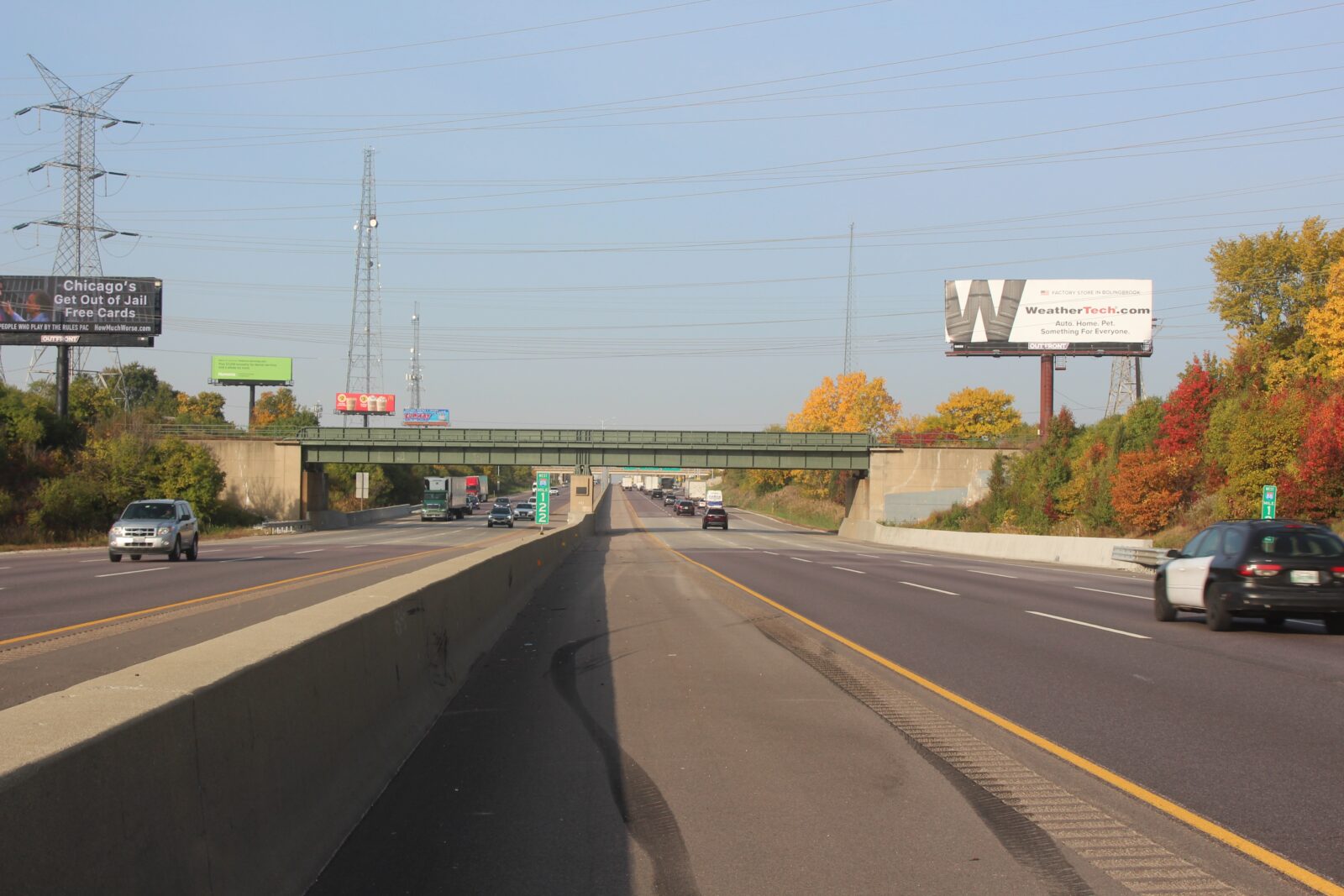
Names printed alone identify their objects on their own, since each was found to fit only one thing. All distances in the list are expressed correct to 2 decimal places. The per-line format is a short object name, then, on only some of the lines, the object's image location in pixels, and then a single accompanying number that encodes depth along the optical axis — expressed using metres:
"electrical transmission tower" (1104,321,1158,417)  89.19
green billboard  138.50
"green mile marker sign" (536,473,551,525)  53.53
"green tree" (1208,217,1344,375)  76.94
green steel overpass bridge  79.62
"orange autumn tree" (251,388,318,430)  167.93
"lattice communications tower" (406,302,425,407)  155.54
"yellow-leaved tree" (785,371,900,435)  114.94
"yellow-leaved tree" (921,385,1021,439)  140.88
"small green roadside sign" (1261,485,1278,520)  35.16
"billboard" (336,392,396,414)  150.12
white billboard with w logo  71.88
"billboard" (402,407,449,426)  172.62
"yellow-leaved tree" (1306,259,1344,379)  62.47
